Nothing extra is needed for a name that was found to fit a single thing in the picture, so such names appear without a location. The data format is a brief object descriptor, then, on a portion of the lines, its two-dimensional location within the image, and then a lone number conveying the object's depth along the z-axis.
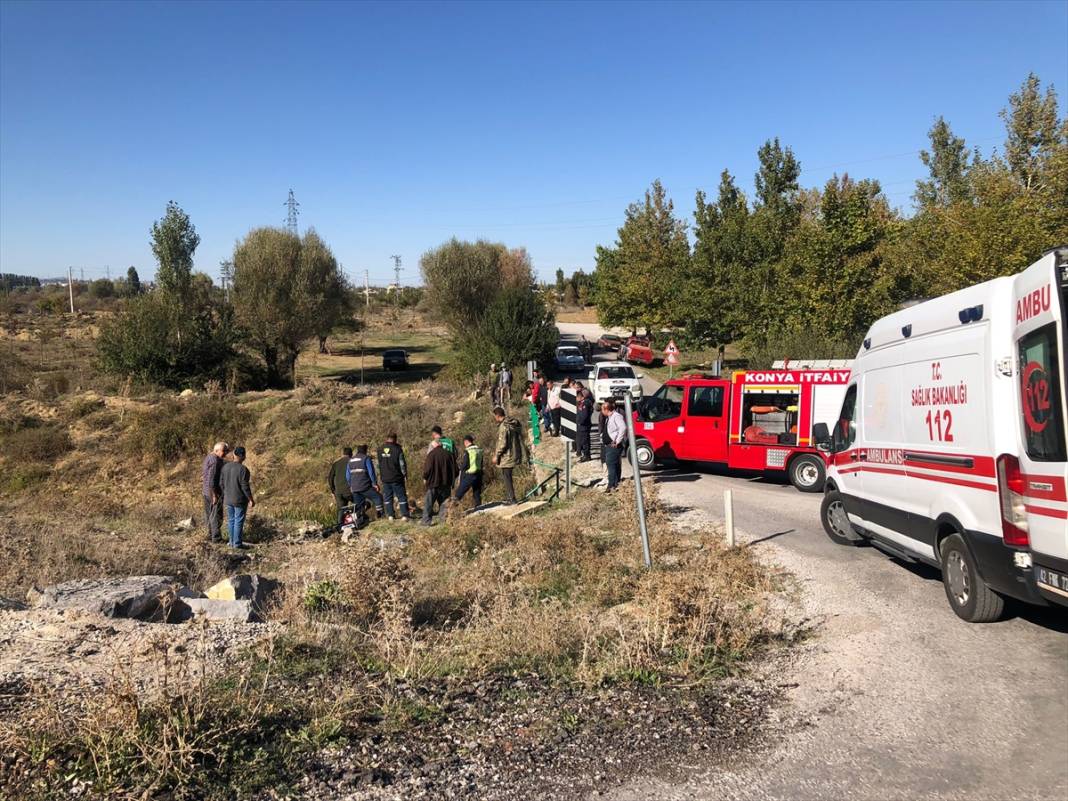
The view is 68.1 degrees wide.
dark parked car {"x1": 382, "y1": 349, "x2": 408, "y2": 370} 50.88
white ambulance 5.13
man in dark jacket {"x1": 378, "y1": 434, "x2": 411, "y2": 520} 14.03
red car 50.09
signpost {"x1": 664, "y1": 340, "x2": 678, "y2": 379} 28.02
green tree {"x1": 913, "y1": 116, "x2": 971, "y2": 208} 41.47
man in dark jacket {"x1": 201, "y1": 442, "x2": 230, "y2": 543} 12.86
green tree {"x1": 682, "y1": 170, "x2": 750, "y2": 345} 33.44
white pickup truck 28.56
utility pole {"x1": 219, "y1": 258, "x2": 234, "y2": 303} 44.75
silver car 43.66
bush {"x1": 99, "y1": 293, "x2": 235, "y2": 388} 36.94
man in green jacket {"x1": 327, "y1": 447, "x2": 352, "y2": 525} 15.00
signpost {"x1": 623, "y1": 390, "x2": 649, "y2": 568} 7.58
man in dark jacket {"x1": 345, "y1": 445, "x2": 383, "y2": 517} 14.19
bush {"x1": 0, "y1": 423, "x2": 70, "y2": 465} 27.20
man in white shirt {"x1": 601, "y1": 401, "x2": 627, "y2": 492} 13.72
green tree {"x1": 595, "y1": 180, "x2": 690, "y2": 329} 45.25
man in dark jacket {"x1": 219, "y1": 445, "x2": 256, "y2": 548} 12.40
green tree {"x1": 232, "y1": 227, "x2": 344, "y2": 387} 43.19
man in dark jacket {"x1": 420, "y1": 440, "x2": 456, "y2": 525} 13.70
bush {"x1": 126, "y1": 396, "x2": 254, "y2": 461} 28.08
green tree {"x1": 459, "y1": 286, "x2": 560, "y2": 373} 38.06
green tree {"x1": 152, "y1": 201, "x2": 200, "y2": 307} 41.53
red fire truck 14.98
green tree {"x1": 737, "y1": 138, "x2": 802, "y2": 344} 30.12
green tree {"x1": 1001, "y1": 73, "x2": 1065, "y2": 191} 22.44
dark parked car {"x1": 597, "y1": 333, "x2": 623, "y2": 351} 59.51
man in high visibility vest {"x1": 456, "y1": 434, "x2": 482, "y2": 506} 13.91
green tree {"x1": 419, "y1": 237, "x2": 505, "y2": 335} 52.09
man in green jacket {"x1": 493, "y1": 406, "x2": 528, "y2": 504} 14.04
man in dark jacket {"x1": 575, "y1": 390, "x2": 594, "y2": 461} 17.86
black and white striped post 15.95
